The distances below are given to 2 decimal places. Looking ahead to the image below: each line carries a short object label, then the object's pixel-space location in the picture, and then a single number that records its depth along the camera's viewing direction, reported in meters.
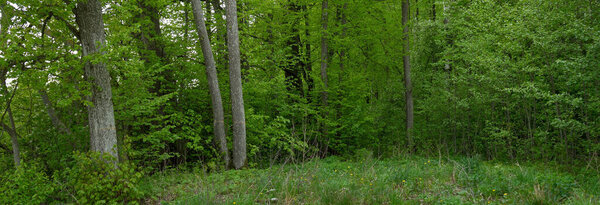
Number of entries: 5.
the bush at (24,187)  6.58
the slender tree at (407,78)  14.24
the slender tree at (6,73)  6.49
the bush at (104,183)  5.80
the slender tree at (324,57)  13.23
